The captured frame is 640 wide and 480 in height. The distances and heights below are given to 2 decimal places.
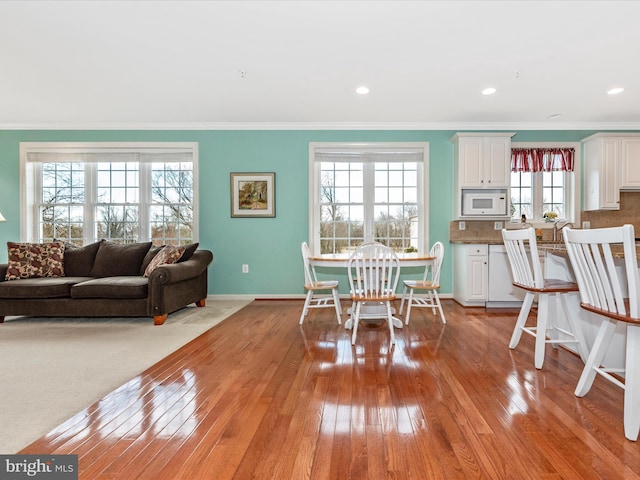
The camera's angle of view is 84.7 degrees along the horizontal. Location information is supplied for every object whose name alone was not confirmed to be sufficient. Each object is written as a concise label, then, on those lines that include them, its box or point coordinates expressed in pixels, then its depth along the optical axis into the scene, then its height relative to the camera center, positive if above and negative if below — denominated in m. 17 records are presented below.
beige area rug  1.83 -0.98
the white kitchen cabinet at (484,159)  4.75 +0.96
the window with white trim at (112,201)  5.27 +0.44
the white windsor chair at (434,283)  3.57 -0.56
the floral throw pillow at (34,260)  4.08 -0.36
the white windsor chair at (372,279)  2.99 -0.43
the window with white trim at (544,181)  5.06 +0.71
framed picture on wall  5.17 +0.53
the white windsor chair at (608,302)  1.55 -0.36
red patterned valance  5.06 +0.99
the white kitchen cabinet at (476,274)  4.57 -0.57
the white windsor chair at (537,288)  2.44 -0.41
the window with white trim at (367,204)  5.24 +0.39
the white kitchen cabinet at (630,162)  4.72 +0.91
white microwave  4.79 +0.36
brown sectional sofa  3.70 -0.69
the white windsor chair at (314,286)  3.60 -0.58
